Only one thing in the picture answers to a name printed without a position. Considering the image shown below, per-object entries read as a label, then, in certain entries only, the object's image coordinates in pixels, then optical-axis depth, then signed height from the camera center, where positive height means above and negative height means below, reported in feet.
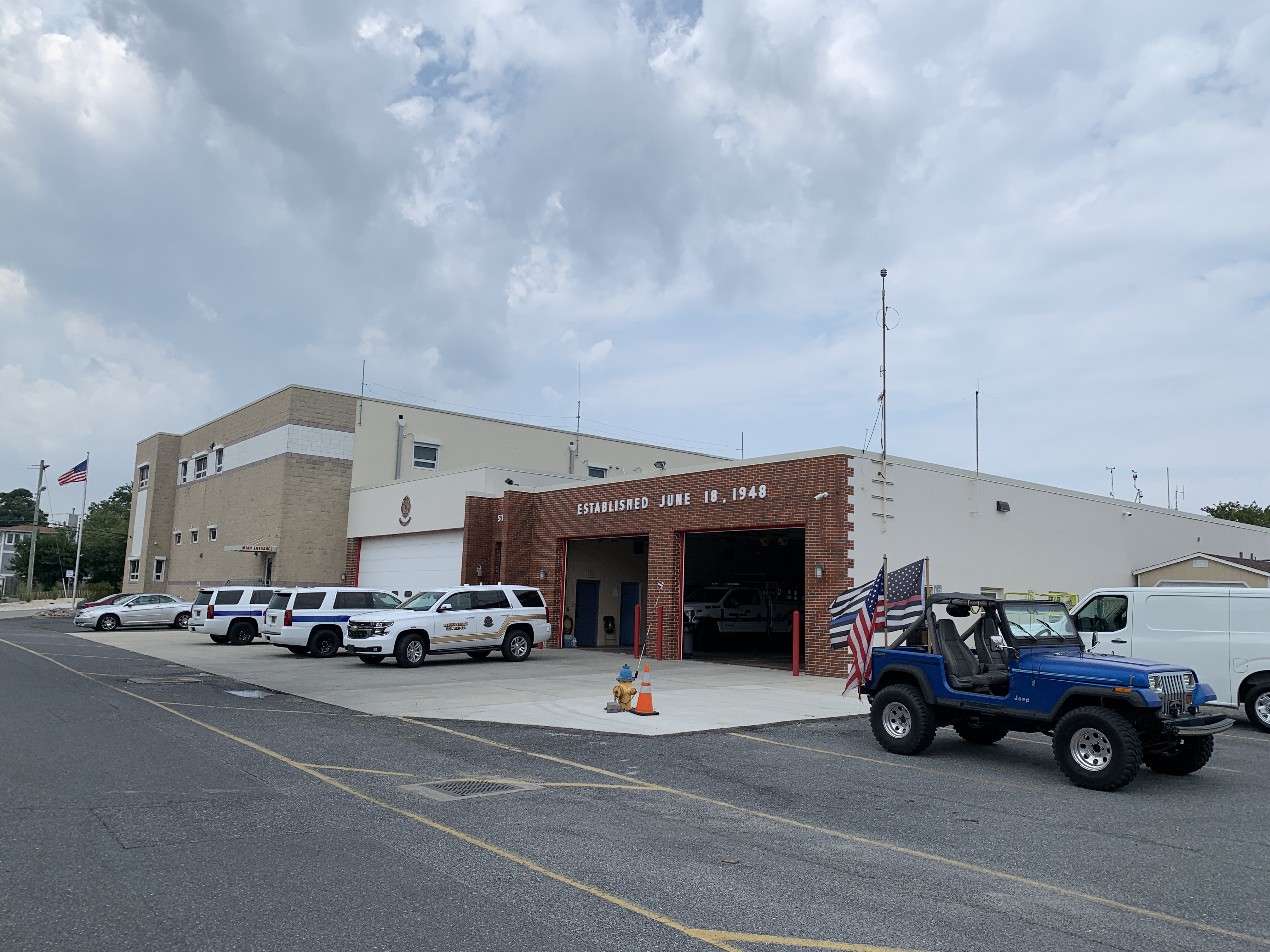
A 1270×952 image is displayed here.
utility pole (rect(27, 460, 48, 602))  215.72 +3.87
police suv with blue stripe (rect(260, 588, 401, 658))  78.18 -2.56
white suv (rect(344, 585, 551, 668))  67.97 -2.68
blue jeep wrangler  29.45 -2.76
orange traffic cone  43.75 -4.85
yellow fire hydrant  44.39 -4.41
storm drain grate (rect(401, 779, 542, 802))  26.91 -5.75
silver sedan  115.85 -4.37
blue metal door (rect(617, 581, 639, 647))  96.63 -1.61
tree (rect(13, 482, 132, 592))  260.01 +6.84
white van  43.80 -0.76
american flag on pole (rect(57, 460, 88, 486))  174.60 +18.46
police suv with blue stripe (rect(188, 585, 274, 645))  92.43 -3.01
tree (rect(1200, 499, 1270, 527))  175.63 +19.95
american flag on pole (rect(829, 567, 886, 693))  44.29 -0.82
